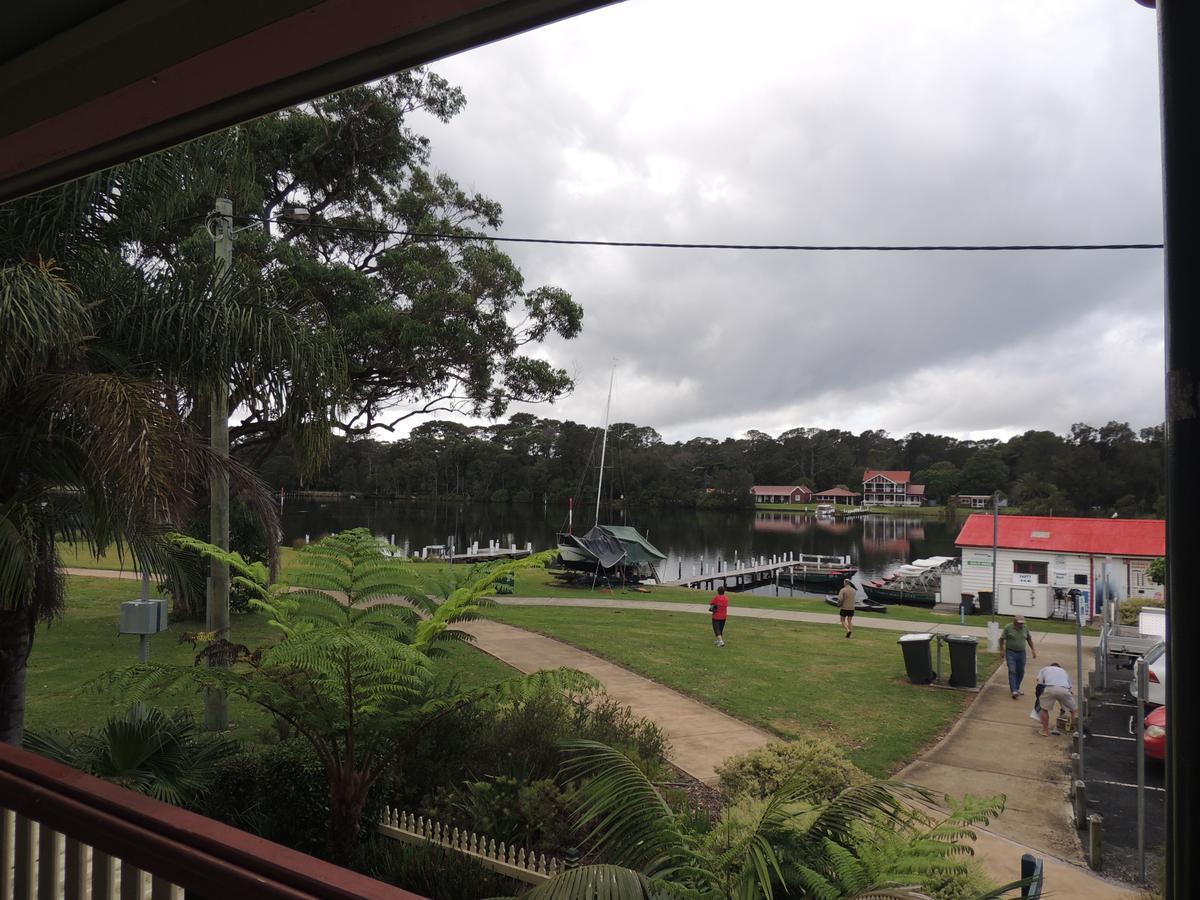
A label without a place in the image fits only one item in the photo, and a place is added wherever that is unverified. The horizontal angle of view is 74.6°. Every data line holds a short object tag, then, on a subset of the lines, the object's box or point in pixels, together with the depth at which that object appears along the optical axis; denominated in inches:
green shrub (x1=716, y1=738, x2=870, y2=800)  237.3
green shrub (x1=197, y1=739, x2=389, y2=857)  222.2
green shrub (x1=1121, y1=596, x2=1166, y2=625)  610.2
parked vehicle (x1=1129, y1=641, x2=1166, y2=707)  327.0
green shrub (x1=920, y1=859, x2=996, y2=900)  165.3
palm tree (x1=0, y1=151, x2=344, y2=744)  208.5
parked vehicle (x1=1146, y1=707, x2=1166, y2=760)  294.4
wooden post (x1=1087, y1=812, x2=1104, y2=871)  227.3
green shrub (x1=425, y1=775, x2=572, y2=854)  210.4
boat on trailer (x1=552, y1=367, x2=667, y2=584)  1103.6
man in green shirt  419.2
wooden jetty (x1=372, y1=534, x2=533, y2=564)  1367.1
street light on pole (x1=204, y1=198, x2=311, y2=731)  321.4
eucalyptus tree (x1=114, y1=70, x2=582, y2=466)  609.3
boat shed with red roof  704.4
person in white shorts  346.7
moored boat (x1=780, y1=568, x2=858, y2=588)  1531.7
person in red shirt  540.7
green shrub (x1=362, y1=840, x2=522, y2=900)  189.0
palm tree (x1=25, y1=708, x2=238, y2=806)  200.1
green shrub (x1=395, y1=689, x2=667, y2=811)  248.1
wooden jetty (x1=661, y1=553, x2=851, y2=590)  1523.1
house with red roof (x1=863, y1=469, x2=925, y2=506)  2371.9
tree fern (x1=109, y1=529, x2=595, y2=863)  210.8
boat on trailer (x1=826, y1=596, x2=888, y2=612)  959.5
